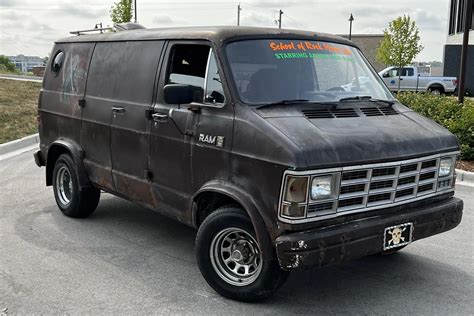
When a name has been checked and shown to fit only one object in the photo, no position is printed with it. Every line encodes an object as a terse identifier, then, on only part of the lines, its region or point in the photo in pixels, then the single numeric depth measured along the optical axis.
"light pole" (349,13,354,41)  38.18
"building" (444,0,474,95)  33.84
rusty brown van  3.84
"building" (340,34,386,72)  55.06
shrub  9.77
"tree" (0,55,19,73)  49.90
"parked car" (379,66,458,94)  31.12
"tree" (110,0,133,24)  33.69
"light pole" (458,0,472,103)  12.52
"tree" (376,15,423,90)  35.16
